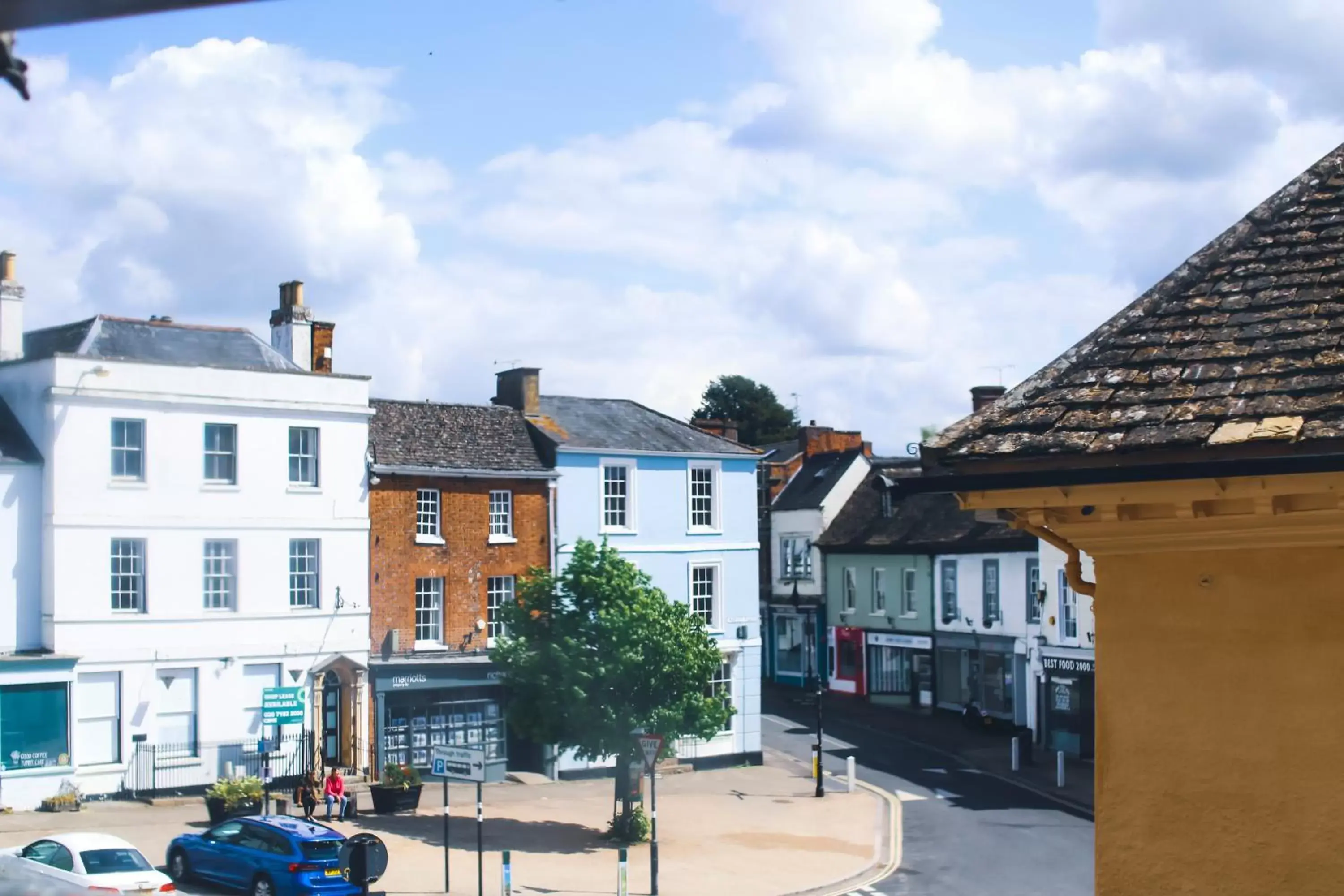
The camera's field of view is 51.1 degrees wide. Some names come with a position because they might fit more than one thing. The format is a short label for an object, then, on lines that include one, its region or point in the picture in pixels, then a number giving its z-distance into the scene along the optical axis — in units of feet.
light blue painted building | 134.31
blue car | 75.61
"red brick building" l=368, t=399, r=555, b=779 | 120.88
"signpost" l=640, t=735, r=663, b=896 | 85.87
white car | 70.18
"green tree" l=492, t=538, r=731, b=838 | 100.42
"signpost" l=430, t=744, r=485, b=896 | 79.92
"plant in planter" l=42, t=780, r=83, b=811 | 101.71
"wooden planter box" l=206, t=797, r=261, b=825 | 100.27
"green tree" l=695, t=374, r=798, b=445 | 309.83
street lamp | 188.71
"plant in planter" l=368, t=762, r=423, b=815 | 108.17
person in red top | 103.40
